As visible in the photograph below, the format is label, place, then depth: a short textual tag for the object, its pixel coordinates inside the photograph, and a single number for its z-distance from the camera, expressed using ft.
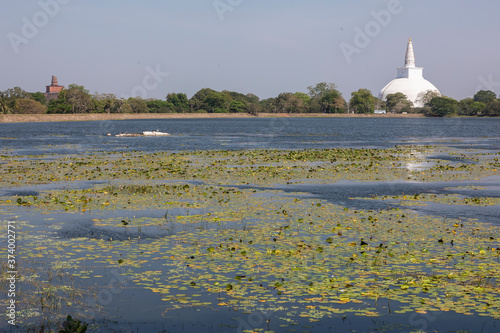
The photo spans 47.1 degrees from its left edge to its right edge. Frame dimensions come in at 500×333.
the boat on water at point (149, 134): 285.72
